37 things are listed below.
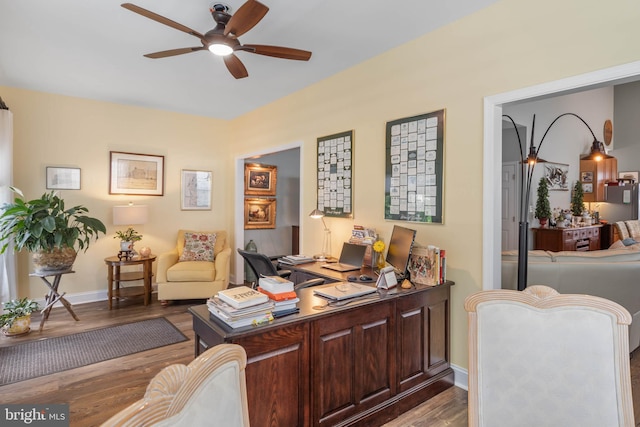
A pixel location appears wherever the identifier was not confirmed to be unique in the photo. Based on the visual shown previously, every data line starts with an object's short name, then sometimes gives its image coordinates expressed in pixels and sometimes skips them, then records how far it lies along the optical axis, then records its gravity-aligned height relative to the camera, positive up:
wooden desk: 1.67 -0.87
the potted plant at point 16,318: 3.43 -1.11
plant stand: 3.71 -1.01
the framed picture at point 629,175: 6.85 +0.79
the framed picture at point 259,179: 6.21 +0.63
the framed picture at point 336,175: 3.53 +0.42
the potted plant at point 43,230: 3.40 -0.20
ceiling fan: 2.03 +1.23
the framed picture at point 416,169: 2.72 +0.38
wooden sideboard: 5.55 -0.45
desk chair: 2.61 -0.48
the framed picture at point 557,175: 5.86 +0.68
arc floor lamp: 2.45 -0.31
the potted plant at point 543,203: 5.72 +0.17
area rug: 2.83 -1.33
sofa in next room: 2.79 -0.52
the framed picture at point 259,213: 6.34 -0.02
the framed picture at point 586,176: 6.49 +0.72
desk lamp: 3.67 -0.31
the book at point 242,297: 1.65 -0.44
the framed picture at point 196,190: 5.50 +0.37
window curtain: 3.64 +0.30
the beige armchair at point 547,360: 1.15 -0.55
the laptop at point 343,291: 2.09 -0.52
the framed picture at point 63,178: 4.46 +0.45
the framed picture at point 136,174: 4.89 +0.57
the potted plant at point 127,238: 4.59 -0.38
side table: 4.41 -0.92
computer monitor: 2.48 -0.29
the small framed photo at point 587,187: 6.51 +0.51
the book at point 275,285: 1.85 -0.41
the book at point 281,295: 1.81 -0.46
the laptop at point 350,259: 3.05 -0.44
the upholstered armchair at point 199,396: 0.69 -0.42
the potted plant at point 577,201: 6.30 +0.23
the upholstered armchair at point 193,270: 4.52 -0.81
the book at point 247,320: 1.62 -0.54
